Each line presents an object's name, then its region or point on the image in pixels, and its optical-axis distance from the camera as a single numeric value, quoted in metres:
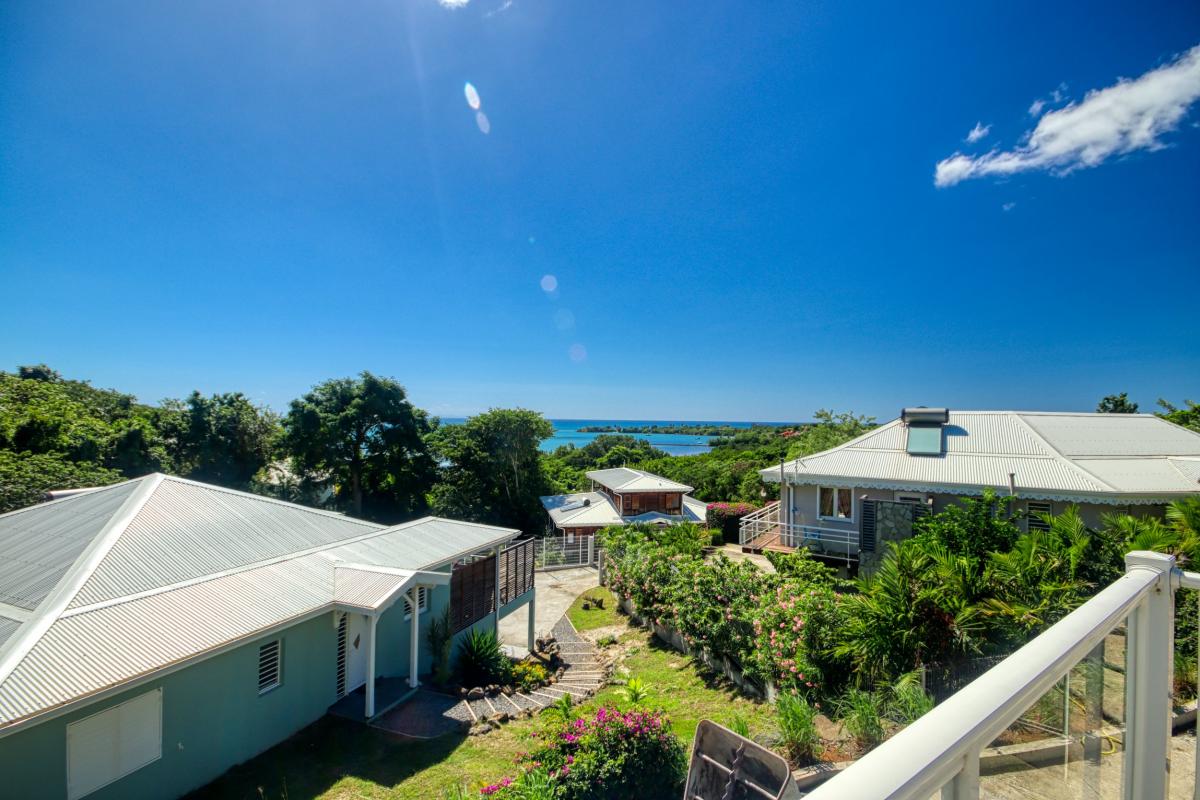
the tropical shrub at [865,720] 6.05
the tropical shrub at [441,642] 11.58
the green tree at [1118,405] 34.59
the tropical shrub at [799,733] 6.08
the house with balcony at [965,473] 13.70
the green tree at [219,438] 29.25
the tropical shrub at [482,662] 11.85
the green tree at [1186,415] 22.09
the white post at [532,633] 14.18
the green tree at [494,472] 30.97
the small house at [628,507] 26.36
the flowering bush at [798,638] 7.84
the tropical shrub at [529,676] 11.65
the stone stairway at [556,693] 9.70
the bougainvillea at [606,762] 5.49
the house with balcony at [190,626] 6.20
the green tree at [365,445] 29.78
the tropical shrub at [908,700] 5.88
